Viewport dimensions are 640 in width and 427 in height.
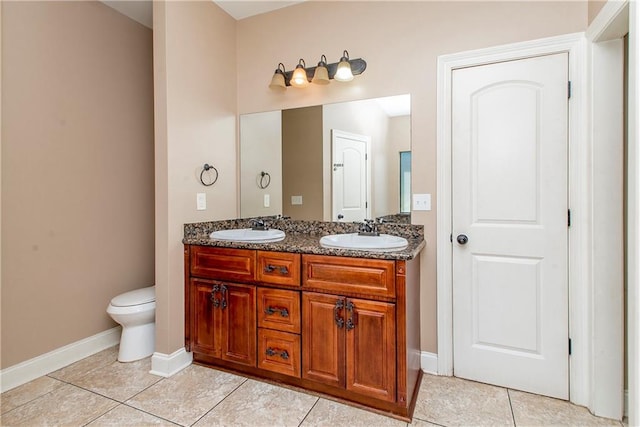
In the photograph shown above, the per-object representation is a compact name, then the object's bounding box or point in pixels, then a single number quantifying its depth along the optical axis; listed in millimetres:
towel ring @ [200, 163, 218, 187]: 2379
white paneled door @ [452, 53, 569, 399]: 1827
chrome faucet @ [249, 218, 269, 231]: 2467
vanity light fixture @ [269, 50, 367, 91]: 2227
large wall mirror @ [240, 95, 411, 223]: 2205
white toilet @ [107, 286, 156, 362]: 2199
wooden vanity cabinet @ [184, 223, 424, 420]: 1664
